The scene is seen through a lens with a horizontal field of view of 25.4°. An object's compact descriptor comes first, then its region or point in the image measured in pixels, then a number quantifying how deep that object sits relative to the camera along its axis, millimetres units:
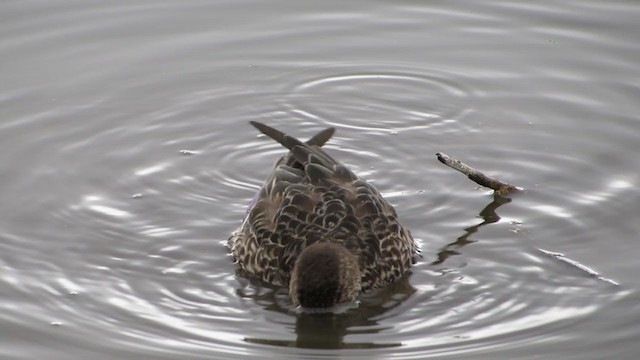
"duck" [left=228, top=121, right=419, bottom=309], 10211
